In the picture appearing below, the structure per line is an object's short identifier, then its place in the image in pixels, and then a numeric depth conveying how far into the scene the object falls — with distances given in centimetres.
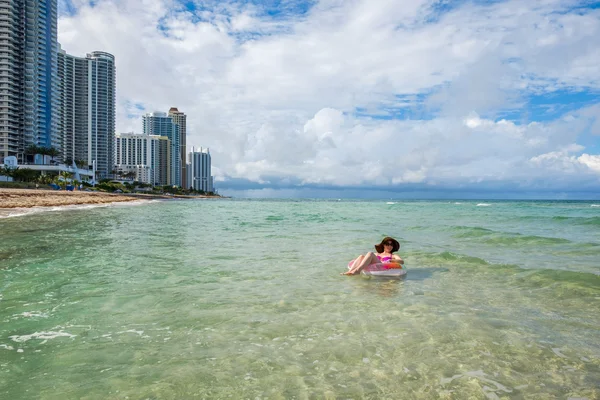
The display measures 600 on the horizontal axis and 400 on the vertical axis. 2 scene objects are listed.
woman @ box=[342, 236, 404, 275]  1061
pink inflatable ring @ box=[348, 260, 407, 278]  1062
